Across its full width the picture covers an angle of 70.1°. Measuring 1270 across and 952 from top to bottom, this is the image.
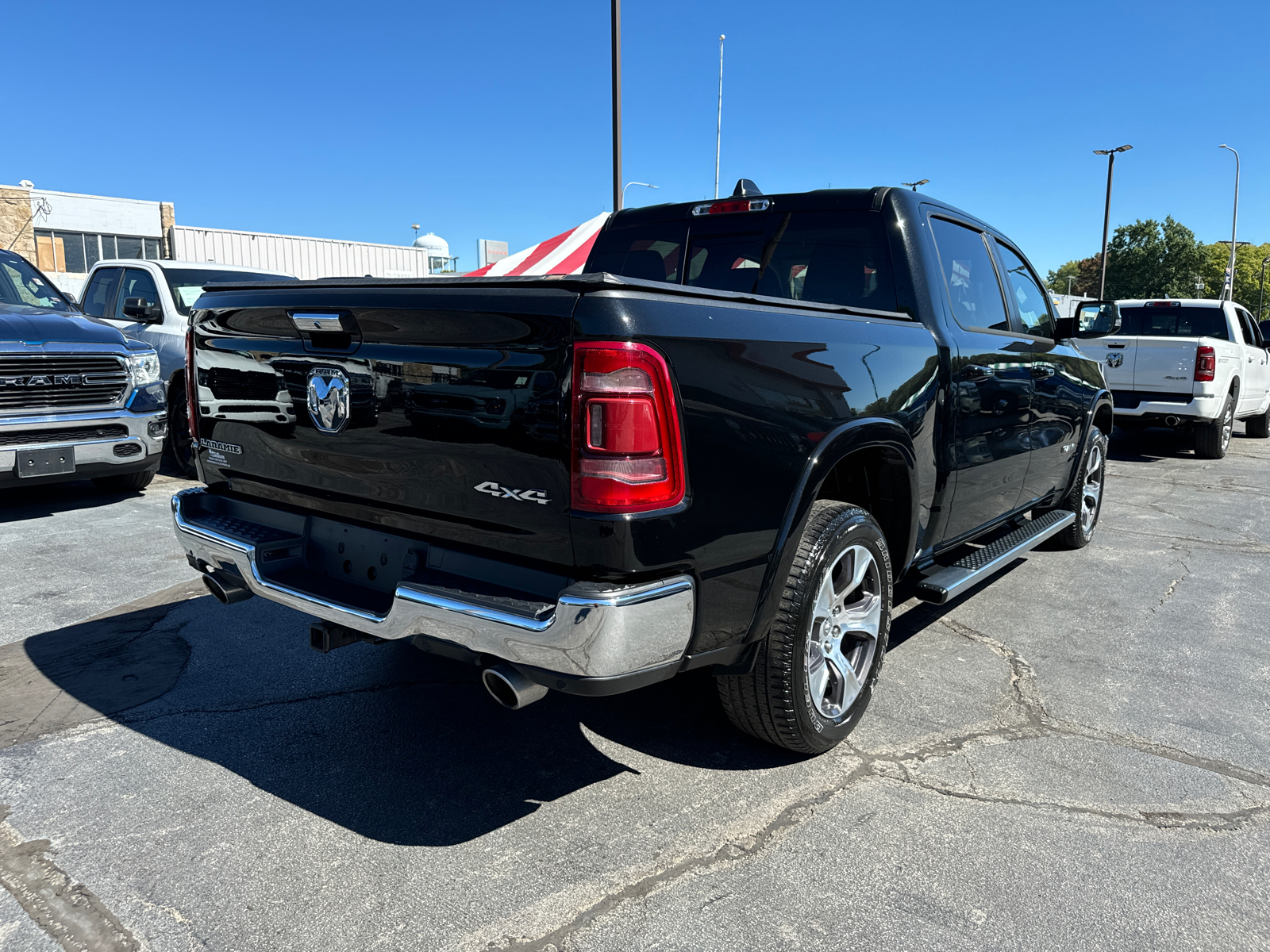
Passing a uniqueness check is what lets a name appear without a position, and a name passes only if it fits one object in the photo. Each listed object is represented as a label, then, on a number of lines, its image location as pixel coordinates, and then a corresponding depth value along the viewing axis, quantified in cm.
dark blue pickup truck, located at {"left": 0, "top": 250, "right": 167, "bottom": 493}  597
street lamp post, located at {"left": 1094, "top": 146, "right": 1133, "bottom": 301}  3703
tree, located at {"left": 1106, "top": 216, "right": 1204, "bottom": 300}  6444
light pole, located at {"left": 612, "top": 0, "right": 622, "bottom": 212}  1321
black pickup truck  219
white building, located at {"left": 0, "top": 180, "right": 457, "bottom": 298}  2977
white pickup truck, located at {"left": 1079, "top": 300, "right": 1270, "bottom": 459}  1023
